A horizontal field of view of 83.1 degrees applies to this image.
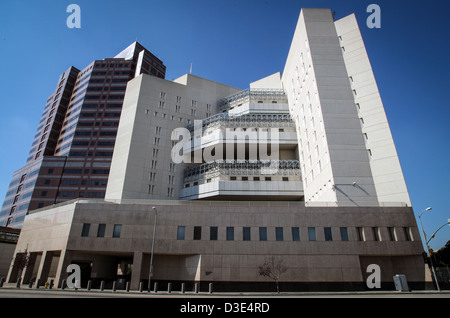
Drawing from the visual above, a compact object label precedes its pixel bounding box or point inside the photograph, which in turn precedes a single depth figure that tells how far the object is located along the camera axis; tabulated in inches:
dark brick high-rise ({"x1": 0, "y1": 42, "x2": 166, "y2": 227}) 3435.0
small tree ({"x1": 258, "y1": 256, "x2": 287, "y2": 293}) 1154.7
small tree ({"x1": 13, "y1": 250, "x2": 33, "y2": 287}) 1437.0
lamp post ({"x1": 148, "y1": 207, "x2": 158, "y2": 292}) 1231.6
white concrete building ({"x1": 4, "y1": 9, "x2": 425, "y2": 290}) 1237.1
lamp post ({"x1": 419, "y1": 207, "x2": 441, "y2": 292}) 1087.6
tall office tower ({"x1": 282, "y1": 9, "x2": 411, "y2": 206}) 1364.4
